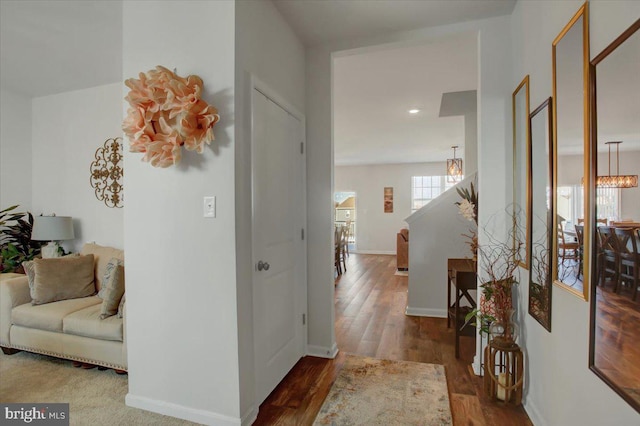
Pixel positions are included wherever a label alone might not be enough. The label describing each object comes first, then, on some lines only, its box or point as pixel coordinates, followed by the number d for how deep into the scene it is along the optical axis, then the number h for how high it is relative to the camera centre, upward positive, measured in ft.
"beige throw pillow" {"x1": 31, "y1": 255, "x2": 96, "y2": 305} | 9.46 -1.97
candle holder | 6.76 -3.41
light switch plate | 6.10 +0.09
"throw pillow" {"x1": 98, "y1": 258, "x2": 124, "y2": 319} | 8.44 -2.05
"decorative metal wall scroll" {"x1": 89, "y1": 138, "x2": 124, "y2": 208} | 11.93 +1.43
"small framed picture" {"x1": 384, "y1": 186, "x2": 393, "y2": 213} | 32.09 +1.08
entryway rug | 6.48 -4.05
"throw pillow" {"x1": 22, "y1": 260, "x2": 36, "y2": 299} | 9.47 -1.69
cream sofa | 8.18 -3.03
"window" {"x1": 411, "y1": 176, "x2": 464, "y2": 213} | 31.30 +2.13
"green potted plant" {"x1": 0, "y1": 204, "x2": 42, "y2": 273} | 11.81 -1.02
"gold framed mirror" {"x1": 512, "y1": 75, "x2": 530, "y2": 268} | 6.77 +0.92
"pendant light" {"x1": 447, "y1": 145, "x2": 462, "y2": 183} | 20.77 +2.59
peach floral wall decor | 5.79 +1.71
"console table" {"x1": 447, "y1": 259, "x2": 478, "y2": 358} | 9.46 -2.20
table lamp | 11.62 -0.57
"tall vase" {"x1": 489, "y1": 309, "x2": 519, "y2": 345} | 6.92 -2.53
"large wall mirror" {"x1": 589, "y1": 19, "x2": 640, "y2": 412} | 3.22 -0.09
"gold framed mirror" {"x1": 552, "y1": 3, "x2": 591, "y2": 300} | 4.34 +0.80
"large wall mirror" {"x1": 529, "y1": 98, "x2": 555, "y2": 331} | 5.60 -0.06
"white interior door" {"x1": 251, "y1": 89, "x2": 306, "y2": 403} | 6.81 -0.74
